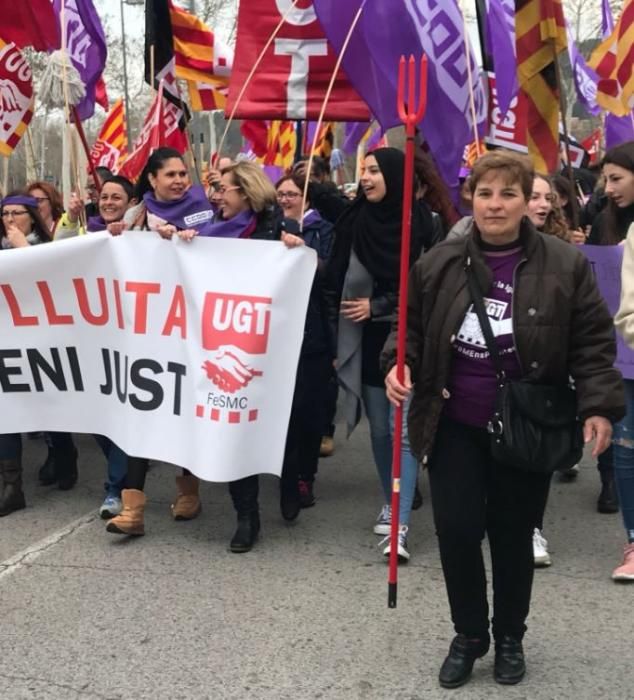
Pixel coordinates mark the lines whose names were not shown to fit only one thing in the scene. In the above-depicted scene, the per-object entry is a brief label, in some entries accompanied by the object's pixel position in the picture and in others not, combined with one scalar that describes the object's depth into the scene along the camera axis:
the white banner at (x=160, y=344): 4.43
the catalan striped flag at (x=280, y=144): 10.43
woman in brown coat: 2.90
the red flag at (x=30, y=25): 6.70
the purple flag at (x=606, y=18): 9.79
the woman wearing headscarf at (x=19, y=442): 5.14
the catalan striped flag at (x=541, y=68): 5.17
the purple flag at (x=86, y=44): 6.95
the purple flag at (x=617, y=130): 7.73
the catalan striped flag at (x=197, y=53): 8.27
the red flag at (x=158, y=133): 6.77
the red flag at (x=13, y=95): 6.50
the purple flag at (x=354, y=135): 10.66
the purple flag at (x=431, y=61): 5.11
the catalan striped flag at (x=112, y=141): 11.13
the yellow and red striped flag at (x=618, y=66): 5.73
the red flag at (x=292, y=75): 5.88
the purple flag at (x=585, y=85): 10.07
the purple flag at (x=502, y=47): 6.77
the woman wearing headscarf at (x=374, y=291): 4.36
